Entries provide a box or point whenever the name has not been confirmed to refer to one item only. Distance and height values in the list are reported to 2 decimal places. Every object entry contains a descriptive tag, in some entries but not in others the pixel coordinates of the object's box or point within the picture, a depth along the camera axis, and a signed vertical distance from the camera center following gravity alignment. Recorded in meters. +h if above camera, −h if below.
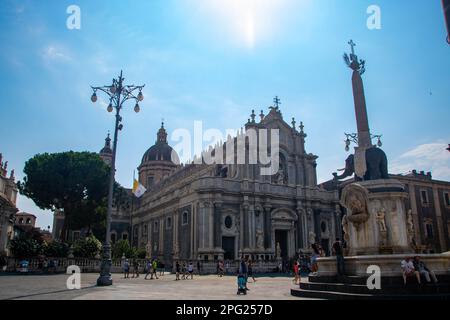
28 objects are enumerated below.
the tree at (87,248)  30.75 +0.09
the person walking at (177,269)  24.45 -1.41
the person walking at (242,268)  14.40 -0.84
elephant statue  14.07 +3.02
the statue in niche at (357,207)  12.80 +1.31
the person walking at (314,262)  16.47 -0.69
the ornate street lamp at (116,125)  16.05 +5.64
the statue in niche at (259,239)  36.06 +0.75
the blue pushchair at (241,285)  13.48 -1.34
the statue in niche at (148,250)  35.95 -0.16
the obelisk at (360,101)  15.09 +5.91
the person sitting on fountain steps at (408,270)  10.36 -0.68
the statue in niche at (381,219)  12.48 +0.87
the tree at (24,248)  27.89 +0.13
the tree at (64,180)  38.03 +7.00
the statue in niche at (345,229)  13.55 +0.59
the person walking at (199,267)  32.39 -1.64
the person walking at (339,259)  11.91 -0.41
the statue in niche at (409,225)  12.65 +0.68
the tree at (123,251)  35.91 -0.22
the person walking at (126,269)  25.12 -1.34
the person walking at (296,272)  19.28 -1.29
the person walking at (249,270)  23.95 -1.49
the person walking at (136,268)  25.85 -1.39
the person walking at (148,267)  24.97 -1.24
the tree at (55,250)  29.42 -0.04
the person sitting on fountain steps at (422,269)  10.37 -0.67
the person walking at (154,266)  24.09 -1.12
